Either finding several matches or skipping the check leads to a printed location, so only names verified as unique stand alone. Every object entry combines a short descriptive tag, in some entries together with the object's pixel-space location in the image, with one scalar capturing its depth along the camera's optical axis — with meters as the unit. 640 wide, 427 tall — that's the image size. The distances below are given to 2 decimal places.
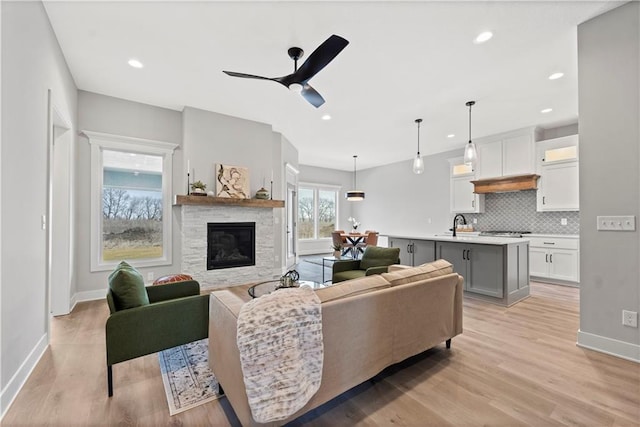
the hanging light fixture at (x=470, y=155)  3.96
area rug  1.83
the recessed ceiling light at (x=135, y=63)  3.15
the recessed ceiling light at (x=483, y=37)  2.63
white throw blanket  1.33
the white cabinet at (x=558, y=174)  4.83
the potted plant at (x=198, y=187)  4.37
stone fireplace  4.43
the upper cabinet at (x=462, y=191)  6.27
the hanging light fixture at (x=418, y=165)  4.68
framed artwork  4.69
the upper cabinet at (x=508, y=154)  5.31
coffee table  2.66
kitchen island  3.76
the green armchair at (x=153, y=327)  1.81
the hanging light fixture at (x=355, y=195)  8.18
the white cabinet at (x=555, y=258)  4.75
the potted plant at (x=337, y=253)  6.19
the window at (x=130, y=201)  4.04
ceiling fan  2.07
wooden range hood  5.26
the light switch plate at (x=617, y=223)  2.33
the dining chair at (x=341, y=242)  7.82
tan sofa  1.58
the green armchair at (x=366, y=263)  3.72
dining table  7.63
